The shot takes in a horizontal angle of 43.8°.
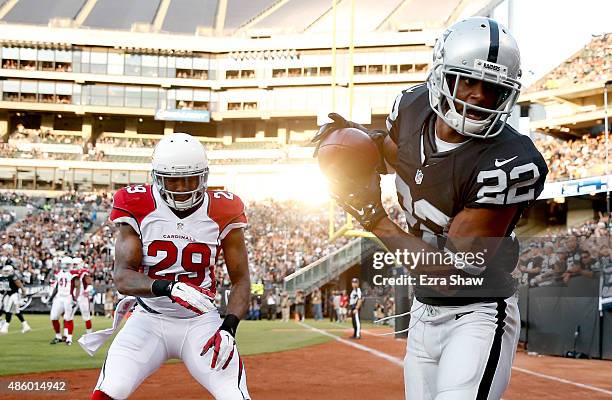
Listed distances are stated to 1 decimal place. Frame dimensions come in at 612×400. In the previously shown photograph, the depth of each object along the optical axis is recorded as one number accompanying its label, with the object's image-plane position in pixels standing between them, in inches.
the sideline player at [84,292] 587.2
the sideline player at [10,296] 637.9
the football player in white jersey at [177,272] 157.5
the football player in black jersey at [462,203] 108.7
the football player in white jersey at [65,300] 551.5
